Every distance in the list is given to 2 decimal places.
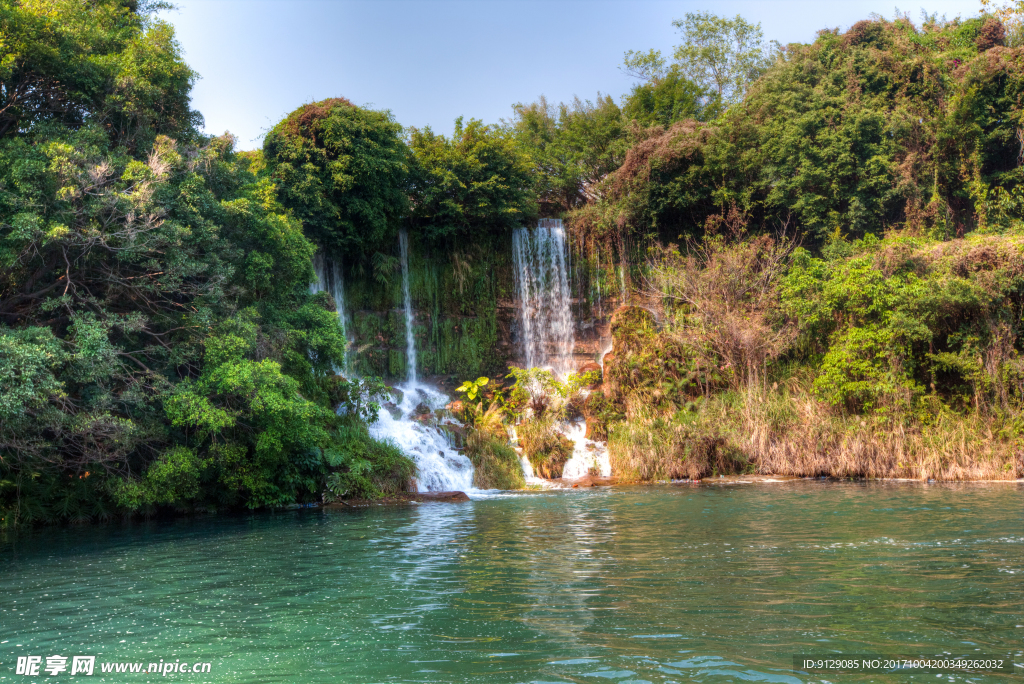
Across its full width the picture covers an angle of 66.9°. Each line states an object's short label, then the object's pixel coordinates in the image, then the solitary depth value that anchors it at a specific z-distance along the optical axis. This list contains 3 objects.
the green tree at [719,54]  37.91
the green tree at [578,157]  30.48
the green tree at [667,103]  32.66
